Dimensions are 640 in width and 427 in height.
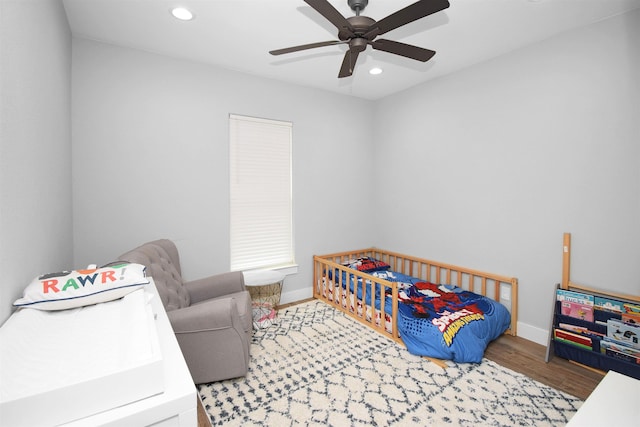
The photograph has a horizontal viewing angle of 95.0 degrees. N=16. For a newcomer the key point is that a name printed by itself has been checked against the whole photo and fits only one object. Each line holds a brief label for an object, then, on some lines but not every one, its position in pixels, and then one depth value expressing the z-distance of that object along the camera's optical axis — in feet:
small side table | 9.79
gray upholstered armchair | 6.21
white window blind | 10.34
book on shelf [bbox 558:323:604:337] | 7.08
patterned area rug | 5.71
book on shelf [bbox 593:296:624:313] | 6.79
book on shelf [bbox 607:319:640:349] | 6.48
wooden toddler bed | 7.61
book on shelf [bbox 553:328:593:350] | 7.10
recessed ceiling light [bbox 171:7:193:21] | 6.66
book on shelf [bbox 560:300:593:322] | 7.16
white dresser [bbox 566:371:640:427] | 3.76
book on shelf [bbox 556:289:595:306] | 7.19
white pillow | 3.65
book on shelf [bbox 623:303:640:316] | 6.56
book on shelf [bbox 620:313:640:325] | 6.52
